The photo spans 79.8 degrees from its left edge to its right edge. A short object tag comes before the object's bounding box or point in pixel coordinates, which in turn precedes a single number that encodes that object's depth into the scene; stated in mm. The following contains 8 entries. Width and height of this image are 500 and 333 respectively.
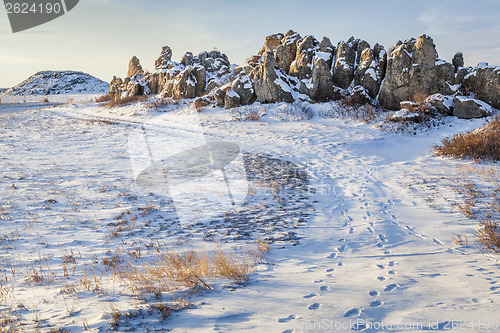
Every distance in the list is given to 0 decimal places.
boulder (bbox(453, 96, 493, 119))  14719
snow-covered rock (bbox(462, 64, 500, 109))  15531
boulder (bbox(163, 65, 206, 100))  30781
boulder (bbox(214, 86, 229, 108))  25531
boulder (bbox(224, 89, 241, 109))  24516
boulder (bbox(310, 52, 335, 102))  22114
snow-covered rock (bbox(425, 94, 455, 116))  15688
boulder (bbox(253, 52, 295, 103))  23234
